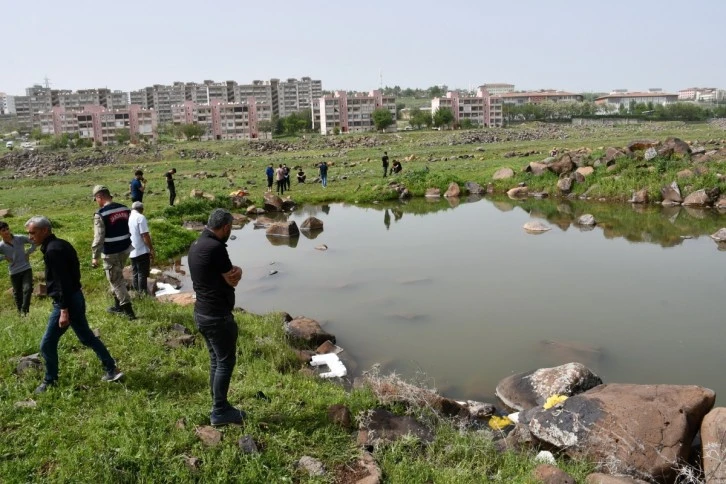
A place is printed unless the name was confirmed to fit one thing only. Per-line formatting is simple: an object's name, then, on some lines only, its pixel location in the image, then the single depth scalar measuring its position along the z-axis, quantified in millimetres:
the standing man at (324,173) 34875
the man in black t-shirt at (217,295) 6547
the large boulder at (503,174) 33562
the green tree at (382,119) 123925
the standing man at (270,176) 33625
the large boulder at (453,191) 31906
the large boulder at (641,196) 27812
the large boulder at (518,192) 31000
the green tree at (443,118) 123875
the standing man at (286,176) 32906
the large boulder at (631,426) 6801
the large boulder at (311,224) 24062
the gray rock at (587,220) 23450
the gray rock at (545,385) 8875
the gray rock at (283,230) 23000
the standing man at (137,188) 21189
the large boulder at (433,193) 32094
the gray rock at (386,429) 7098
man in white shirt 11219
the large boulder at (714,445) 6227
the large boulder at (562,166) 31969
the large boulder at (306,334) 11391
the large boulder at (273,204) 28969
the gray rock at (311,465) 6348
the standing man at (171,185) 26564
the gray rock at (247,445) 6488
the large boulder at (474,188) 32688
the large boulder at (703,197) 26109
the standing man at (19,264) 10883
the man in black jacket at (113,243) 10477
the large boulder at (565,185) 30406
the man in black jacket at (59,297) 7590
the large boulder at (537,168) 32562
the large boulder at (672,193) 27031
